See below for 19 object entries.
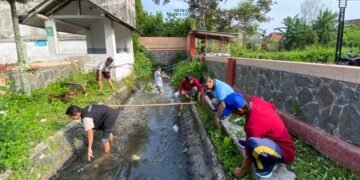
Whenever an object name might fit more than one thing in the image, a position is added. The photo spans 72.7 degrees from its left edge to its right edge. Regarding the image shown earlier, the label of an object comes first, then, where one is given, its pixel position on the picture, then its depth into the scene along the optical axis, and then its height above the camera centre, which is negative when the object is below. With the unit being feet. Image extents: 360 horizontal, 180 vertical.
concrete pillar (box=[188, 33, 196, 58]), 72.43 +1.99
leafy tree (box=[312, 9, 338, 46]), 90.43 +8.40
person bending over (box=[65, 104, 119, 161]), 16.29 -4.73
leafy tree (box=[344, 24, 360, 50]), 88.13 +4.98
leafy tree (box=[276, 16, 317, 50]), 90.74 +5.93
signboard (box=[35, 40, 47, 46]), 71.60 +2.80
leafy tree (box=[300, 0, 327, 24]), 154.52 +21.93
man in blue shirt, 16.34 -2.60
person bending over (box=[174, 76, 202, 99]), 27.71 -4.27
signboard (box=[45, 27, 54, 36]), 39.42 +3.43
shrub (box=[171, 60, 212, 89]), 39.70 -3.44
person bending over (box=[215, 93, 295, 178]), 9.91 -3.74
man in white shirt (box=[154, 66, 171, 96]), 36.06 -4.10
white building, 38.32 +5.12
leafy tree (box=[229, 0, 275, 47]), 96.17 +15.19
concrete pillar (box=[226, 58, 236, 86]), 25.47 -2.20
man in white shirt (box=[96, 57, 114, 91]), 32.98 -2.67
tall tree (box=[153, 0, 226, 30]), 96.48 +15.71
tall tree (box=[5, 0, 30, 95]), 23.59 +0.57
